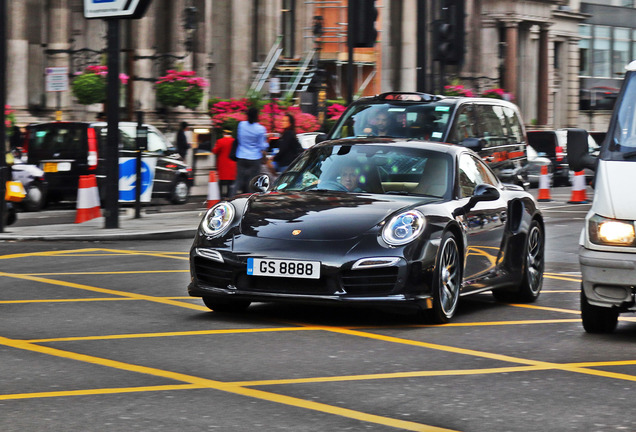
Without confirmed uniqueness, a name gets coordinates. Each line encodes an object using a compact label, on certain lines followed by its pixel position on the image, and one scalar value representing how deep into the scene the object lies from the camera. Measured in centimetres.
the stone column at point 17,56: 3600
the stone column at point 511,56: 6906
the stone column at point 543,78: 7300
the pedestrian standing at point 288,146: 2227
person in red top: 2434
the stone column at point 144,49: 3734
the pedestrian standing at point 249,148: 2147
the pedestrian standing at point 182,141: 3412
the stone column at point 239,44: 4578
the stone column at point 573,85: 7681
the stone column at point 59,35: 3666
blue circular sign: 2150
